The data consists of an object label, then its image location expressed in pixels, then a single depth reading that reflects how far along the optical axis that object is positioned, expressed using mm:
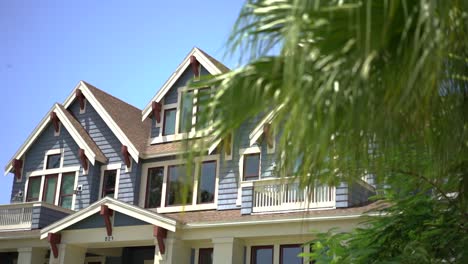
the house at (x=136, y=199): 23344
